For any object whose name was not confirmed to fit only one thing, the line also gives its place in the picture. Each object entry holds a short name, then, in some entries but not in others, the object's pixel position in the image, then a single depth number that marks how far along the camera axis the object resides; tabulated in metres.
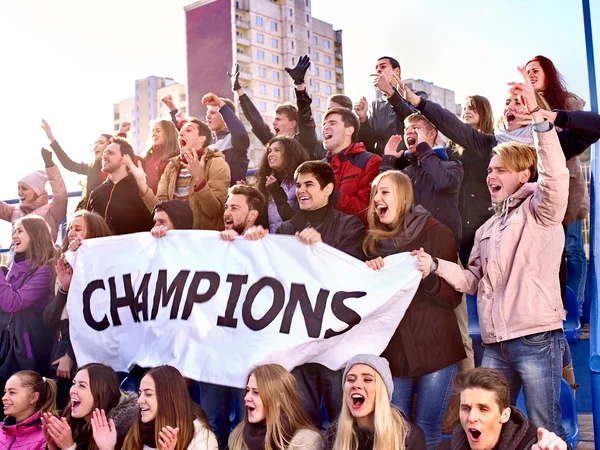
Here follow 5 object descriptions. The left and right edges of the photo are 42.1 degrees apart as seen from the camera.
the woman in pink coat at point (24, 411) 5.81
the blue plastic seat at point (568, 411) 4.74
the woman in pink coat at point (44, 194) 7.91
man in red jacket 5.62
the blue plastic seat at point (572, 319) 5.41
